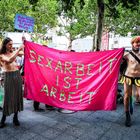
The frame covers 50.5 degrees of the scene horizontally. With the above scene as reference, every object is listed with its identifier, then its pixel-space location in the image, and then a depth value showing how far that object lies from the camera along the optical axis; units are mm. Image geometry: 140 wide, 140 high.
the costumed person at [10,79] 2693
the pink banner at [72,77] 2865
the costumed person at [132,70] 2869
